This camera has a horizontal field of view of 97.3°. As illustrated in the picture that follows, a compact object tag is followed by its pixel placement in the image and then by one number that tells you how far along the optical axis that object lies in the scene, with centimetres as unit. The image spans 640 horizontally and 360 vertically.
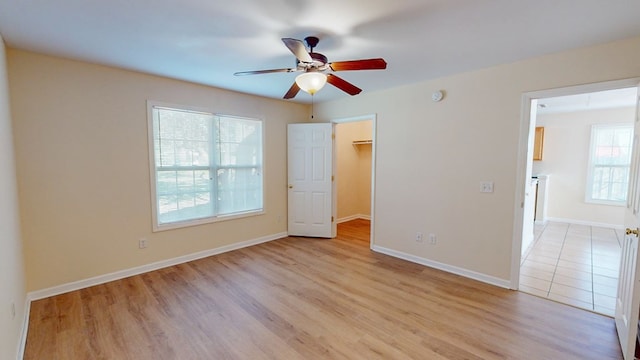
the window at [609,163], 529
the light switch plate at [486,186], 309
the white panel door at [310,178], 475
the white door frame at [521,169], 271
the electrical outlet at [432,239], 356
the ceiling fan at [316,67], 199
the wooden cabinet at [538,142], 598
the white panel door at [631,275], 181
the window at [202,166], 350
